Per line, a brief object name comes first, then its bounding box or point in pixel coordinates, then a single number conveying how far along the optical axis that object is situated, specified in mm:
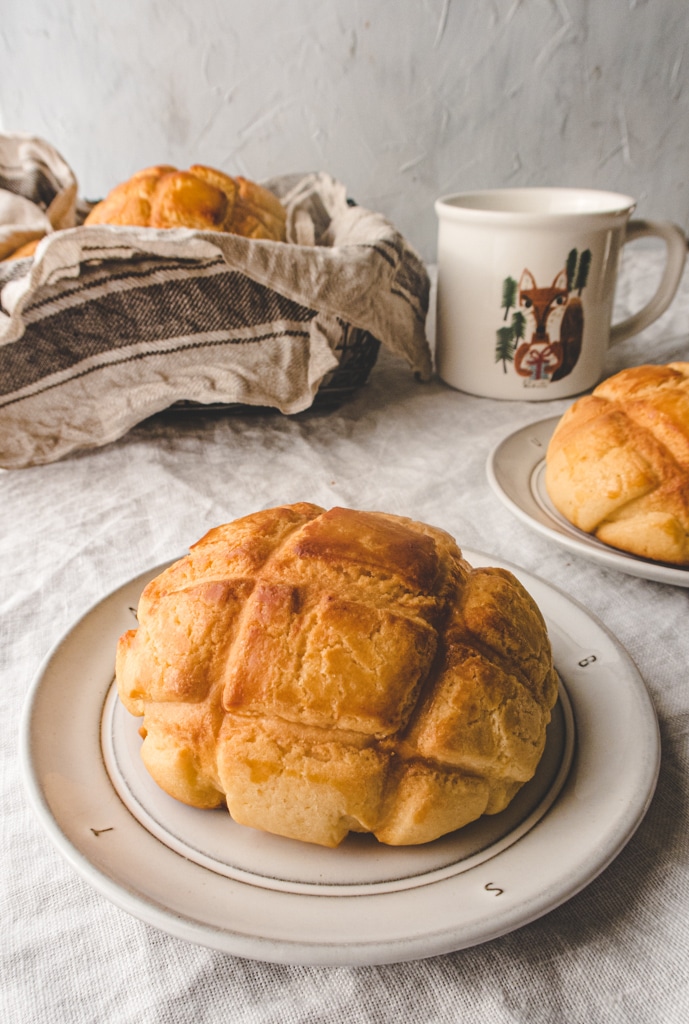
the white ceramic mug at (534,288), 510
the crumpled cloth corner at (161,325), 476
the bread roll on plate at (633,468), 392
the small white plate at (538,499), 380
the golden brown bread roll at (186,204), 520
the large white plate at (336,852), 224
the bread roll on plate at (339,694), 260
